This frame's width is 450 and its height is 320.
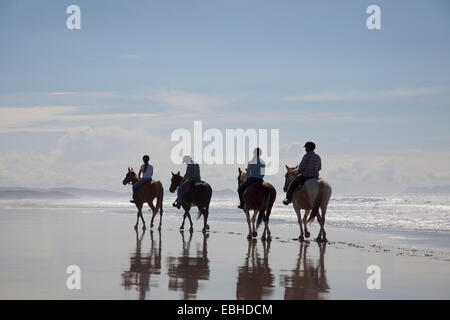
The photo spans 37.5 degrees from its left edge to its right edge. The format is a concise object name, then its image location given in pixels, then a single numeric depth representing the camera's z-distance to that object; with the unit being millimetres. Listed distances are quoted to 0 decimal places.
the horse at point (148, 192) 22781
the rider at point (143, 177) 22438
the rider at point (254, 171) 18172
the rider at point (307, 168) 17578
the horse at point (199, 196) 21797
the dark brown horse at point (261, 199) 18047
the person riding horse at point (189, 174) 21750
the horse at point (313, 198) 17719
